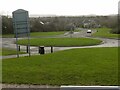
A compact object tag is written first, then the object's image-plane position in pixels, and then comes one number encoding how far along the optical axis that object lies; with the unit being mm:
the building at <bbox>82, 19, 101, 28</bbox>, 64424
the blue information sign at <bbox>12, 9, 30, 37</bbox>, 13454
